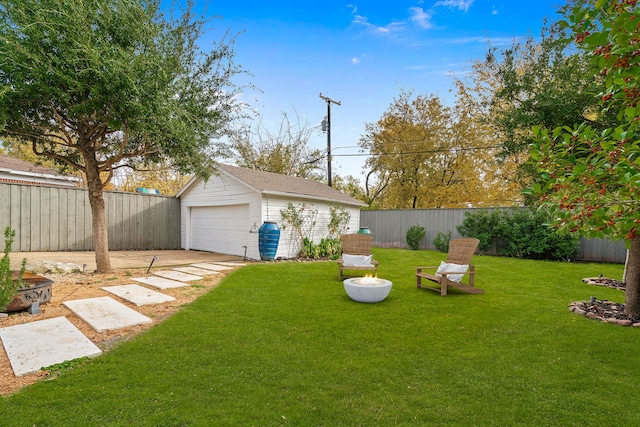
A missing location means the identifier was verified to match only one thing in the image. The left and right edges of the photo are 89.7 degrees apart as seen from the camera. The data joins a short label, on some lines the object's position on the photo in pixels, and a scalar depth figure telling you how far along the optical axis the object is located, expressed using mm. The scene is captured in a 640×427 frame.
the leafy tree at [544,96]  5207
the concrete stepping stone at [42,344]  2846
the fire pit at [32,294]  4059
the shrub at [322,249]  10664
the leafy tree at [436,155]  17312
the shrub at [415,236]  13359
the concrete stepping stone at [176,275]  6643
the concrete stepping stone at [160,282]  5874
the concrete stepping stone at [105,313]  3826
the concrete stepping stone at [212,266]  8141
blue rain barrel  9469
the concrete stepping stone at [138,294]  4859
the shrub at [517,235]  10164
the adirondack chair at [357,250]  7312
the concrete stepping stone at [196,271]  7377
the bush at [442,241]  12445
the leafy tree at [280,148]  20141
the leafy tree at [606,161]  1672
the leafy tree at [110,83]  4625
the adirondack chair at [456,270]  5703
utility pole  15650
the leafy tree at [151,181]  22002
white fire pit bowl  4895
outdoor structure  9977
